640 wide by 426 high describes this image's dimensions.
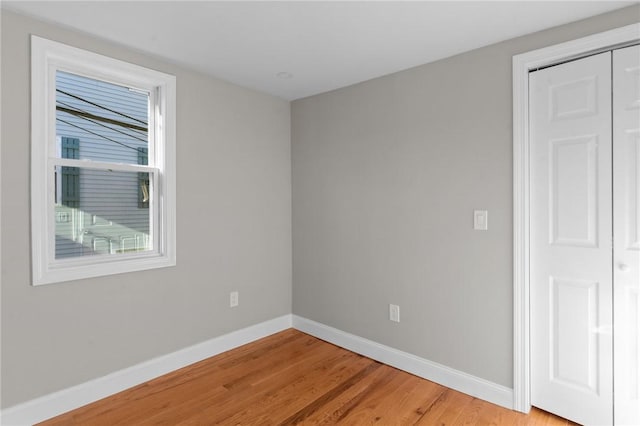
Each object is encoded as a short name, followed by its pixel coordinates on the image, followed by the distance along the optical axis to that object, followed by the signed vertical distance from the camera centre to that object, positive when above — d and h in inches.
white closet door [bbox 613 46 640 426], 72.4 -4.4
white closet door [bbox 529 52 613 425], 76.4 -6.7
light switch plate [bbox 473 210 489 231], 91.3 -2.2
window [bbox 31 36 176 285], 81.9 +12.6
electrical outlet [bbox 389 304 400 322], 109.7 -31.9
